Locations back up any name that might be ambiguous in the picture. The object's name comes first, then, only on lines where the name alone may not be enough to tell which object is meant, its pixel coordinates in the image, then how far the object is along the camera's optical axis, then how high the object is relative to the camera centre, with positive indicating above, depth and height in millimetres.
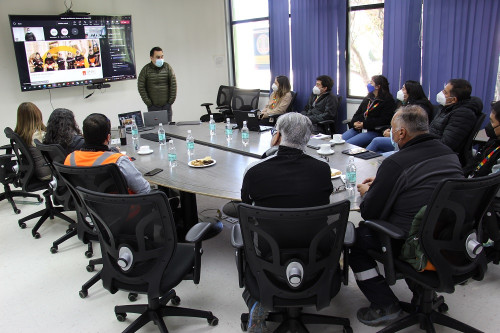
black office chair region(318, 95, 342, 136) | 5441 -784
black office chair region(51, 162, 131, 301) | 2367 -593
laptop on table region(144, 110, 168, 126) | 5090 -532
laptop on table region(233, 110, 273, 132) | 4469 -527
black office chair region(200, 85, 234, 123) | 6996 -570
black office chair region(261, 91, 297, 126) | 5984 -680
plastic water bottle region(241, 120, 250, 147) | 4040 -636
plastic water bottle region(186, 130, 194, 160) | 3766 -644
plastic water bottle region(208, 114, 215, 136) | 4620 -601
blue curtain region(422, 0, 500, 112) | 4371 +163
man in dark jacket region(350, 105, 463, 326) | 2143 -625
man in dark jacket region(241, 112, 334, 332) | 2078 -561
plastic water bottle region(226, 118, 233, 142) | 4259 -637
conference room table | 2797 -737
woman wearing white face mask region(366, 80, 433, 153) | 4496 -428
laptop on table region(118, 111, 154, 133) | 4676 -508
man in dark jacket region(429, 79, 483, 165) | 3711 -476
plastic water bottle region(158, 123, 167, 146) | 4111 -622
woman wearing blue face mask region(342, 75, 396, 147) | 5016 -584
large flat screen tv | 5648 +413
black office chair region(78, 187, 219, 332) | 2043 -848
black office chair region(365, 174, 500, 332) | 1937 -846
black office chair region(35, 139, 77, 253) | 3166 -685
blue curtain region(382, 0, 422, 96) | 4926 +237
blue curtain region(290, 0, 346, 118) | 5910 +368
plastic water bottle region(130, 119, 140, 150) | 4051 -612
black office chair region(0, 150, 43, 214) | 4262 -923
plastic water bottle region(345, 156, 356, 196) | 2614 -722
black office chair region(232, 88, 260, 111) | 6391 -451
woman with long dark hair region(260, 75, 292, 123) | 6164 -437
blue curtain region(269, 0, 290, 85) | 6535 +481
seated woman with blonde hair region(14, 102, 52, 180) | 3883 -435
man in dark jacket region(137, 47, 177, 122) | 5867 -141
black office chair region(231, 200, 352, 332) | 1880 -877
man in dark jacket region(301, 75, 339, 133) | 5621 -501
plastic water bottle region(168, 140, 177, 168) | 3422 -700
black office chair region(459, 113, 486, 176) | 3660 -746
